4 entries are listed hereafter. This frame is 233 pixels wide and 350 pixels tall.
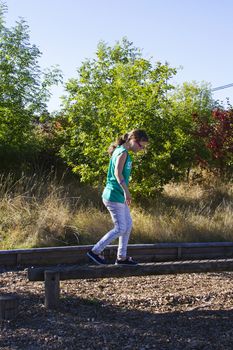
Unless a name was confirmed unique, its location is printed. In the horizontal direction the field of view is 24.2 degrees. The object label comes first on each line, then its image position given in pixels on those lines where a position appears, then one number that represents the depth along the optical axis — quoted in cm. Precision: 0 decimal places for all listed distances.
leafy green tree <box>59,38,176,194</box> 1028
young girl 582
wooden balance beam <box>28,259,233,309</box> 543
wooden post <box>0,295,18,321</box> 503
